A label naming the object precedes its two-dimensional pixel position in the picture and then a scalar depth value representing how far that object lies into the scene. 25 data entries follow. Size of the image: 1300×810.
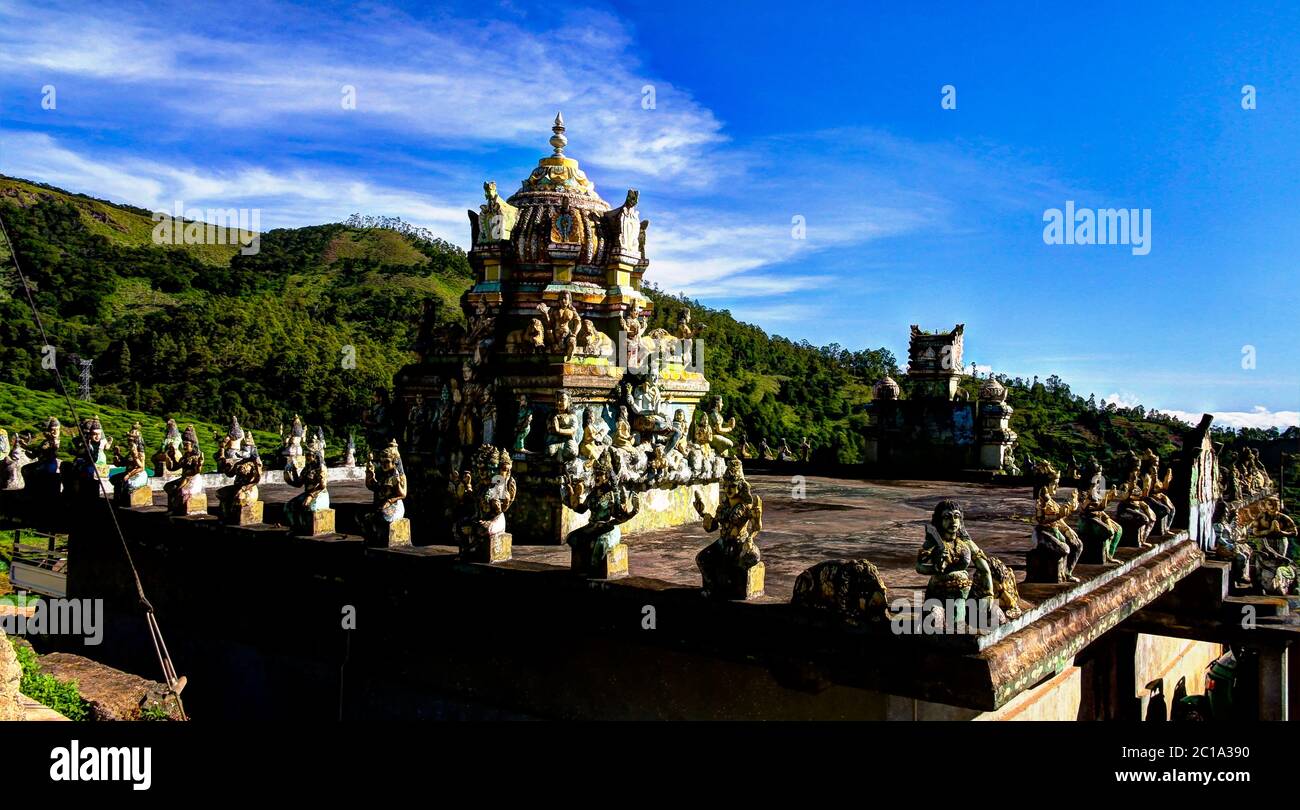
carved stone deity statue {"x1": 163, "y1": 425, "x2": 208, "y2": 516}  11.88
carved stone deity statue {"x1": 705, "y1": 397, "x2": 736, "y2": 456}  12.63
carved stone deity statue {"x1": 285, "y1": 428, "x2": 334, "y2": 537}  10.38
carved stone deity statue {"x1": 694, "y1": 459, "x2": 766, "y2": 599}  7.20
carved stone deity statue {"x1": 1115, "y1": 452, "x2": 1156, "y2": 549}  9.73
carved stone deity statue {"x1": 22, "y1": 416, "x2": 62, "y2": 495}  13.62
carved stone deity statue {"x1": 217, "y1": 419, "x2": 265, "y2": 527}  11.07
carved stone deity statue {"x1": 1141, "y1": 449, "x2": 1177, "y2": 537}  10.66
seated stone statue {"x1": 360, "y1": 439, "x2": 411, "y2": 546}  9.65
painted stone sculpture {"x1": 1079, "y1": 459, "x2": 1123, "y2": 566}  8.78
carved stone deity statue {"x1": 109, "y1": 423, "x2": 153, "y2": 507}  12.65
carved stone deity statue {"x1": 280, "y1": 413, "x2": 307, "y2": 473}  15.33
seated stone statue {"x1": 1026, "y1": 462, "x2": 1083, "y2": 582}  7.68
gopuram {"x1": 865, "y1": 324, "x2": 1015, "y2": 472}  20.45
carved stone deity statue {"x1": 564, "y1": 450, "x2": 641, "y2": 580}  8.10
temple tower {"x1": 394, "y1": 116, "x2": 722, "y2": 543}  10.90
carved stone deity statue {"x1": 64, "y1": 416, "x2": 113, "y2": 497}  13.12
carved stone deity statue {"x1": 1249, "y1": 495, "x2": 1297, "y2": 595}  11.83
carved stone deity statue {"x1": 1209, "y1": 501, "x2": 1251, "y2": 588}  12.03
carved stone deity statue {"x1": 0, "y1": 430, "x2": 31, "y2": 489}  14.20
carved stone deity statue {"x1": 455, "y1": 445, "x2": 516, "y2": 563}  8.95
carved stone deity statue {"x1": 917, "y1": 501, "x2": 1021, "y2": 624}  6.16
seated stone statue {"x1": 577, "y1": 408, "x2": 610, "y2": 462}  10.42
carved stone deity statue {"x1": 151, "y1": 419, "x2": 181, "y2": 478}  13.42
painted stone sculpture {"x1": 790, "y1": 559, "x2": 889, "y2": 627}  6.45
